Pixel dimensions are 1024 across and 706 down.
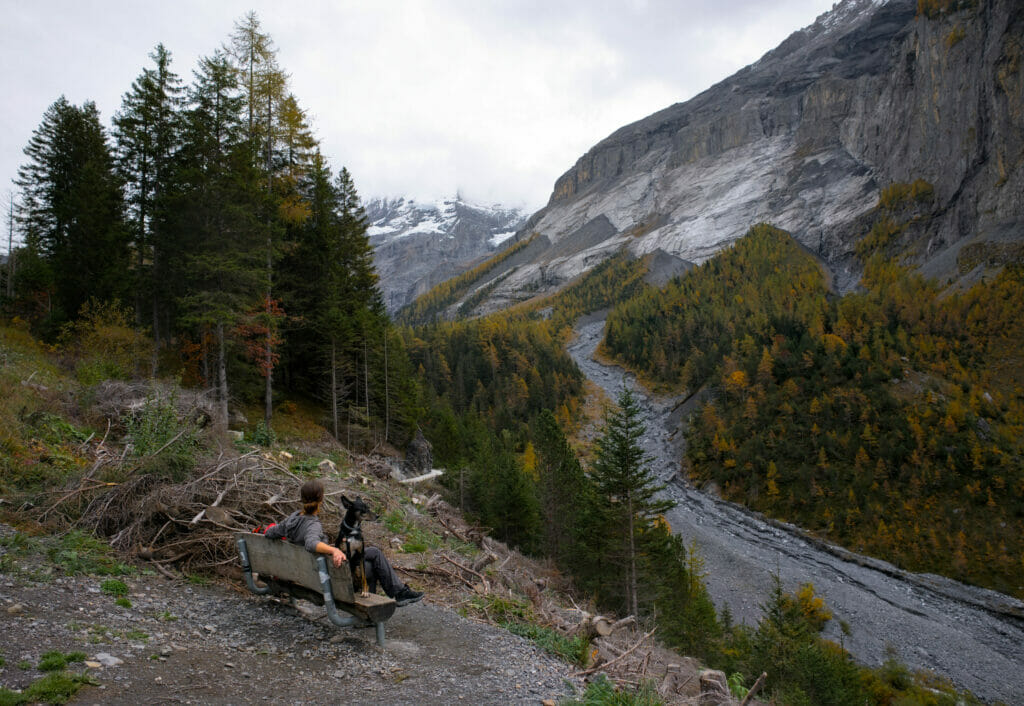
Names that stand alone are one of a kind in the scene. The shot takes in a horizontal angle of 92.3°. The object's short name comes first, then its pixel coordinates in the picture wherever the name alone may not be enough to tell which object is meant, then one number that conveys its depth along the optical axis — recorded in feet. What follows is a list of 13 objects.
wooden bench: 16.79
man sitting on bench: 17.10
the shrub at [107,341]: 55.11
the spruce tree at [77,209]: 72.54
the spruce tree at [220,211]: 58.49
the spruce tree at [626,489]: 76.59
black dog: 17.79
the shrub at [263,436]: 54.34
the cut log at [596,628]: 23.75
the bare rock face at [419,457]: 106.01
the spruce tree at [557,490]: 112.06
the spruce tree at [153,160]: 65.31
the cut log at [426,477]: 73.10
